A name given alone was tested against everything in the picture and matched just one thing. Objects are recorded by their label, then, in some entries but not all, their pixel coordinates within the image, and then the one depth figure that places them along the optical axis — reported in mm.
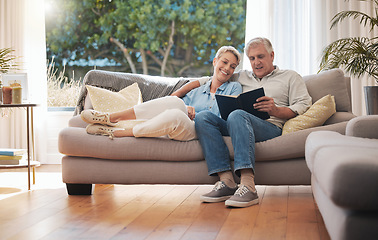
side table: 3429
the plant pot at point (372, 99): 3521
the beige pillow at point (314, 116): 2834
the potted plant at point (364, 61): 3531
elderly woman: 2787
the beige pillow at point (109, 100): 3176
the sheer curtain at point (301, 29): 4414
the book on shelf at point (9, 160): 3465
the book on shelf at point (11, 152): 3465
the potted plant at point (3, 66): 3499
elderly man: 2631
